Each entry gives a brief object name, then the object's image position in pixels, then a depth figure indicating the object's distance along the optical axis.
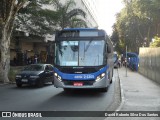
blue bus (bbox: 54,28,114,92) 15.84
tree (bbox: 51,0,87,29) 40.84
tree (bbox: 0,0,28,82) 23.17
